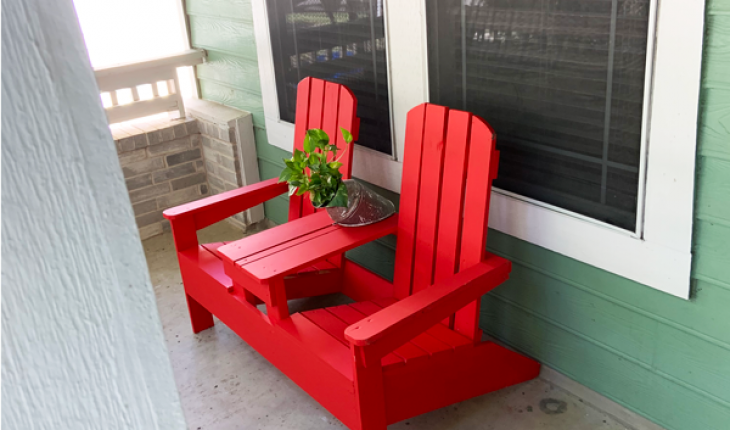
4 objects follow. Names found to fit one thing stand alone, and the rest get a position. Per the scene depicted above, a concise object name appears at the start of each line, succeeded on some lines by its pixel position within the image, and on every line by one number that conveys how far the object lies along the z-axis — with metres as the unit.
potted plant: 2.52
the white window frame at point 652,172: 1.72
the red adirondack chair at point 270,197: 2.84
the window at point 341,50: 2.78
